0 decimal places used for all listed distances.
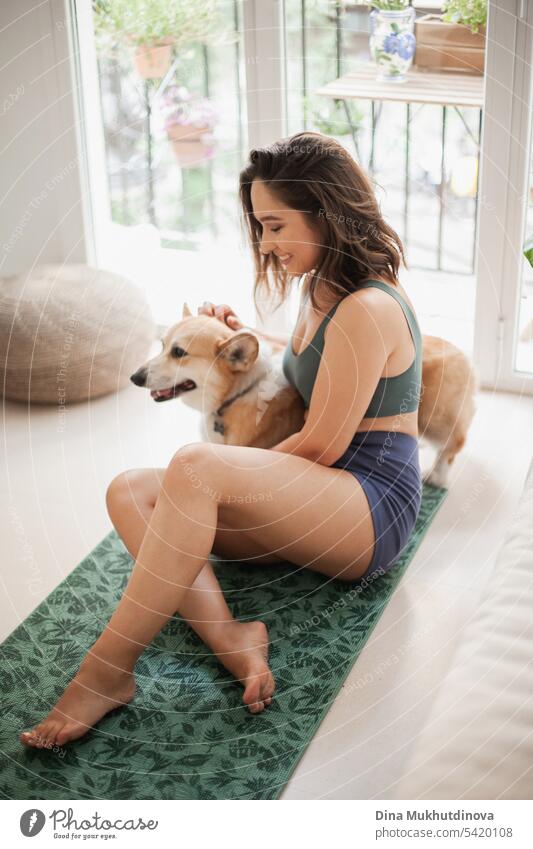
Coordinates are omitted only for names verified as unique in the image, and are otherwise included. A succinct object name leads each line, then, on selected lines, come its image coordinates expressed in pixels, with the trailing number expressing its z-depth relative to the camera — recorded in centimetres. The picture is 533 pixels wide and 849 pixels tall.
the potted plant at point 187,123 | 341
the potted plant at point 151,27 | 329
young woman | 189
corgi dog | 224
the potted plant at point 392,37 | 287
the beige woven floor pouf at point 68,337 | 301
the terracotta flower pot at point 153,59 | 338
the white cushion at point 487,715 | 140
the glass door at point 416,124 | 292
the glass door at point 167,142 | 331
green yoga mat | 179
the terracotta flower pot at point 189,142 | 348
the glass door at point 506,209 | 270
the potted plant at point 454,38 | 278
